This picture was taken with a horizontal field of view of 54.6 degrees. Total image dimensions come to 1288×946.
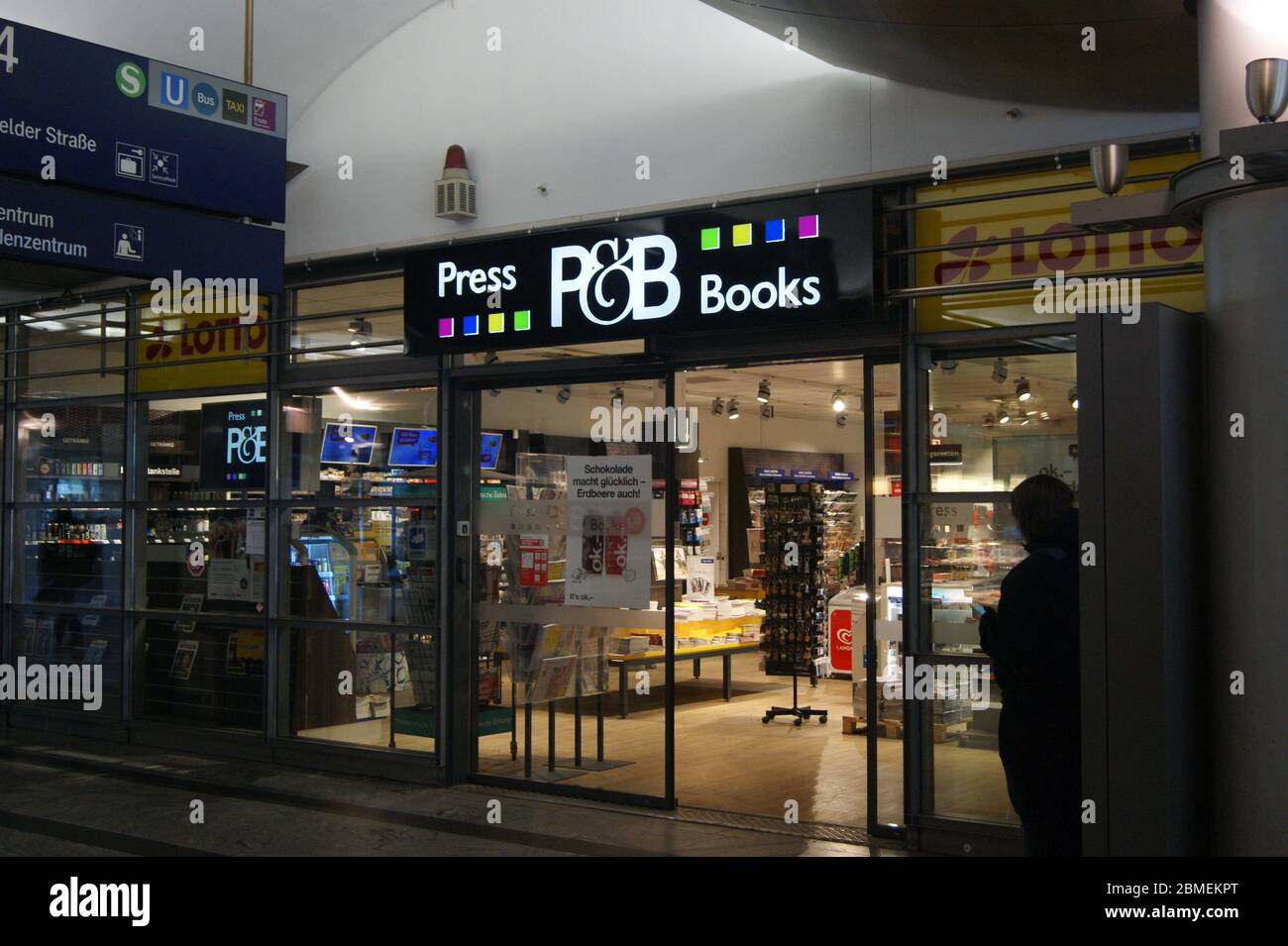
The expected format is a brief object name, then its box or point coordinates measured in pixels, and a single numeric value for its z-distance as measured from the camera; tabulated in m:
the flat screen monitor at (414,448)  7.46
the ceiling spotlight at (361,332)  7.70
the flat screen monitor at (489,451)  7.32
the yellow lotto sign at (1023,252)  5.21
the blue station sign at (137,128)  5.09
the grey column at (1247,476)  3.11
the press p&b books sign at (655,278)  5.75
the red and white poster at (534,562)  7.13
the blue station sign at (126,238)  5.11
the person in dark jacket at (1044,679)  3.69
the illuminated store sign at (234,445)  8.17
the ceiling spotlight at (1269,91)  3.01
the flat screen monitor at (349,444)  7.74
